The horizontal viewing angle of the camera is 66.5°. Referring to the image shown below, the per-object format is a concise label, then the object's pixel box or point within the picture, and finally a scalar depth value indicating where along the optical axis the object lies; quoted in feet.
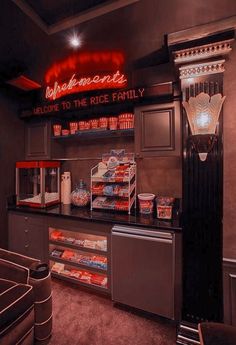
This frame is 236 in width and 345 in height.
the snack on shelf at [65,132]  8.06
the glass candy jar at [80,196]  7.71
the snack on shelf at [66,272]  6.87
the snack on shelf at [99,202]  7.16
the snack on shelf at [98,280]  6.26
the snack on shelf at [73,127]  7.87
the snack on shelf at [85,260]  6.53
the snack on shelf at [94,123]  7.41
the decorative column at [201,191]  4.53
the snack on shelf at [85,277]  6.49
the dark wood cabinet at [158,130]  6.01
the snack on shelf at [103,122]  7.21
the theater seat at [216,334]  2.72
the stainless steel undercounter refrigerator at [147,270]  5.07
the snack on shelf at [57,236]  7.08
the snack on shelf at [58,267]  7.11
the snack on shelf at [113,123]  7.11
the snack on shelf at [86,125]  7.60
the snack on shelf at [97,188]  7.17
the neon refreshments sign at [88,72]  6.44
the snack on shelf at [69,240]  6.84
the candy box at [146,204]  6.54
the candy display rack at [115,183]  6.77
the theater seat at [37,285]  4.46
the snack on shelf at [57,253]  7.11
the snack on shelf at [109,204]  6.92
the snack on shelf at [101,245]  6.29
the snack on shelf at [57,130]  8.11
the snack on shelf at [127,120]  6.81
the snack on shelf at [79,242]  6.63
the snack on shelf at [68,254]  6.98
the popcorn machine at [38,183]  7.84
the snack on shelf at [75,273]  6.73
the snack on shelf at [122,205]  6.73
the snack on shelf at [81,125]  7.69
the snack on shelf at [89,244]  6.48
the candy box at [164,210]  6.07
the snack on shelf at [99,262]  6.27
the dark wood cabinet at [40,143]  8.19
